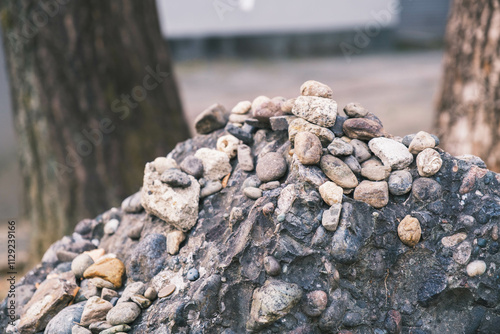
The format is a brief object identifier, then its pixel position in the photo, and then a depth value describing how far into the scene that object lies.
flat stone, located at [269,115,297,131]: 1.25
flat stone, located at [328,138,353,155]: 1.17
